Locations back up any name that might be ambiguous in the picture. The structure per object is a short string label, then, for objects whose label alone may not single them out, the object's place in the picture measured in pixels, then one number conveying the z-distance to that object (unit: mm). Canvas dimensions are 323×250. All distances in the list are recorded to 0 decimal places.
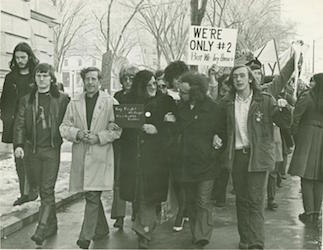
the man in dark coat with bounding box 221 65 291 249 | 5406
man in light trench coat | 5469
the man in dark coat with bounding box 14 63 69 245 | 5738
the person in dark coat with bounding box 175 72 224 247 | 5586
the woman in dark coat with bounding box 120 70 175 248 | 5633
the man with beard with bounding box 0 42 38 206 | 6641
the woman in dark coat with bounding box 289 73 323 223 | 6723
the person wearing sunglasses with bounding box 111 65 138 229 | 6316
